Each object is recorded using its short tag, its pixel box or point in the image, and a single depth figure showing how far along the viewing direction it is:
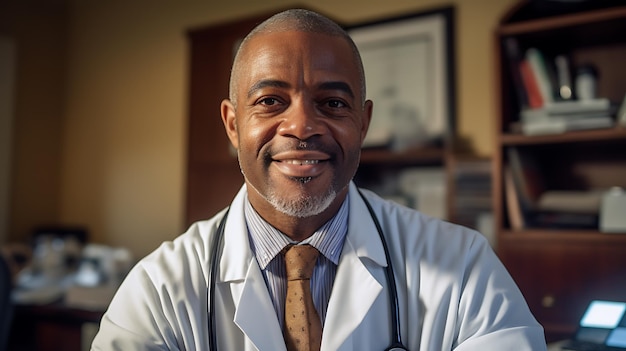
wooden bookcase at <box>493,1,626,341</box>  1.62
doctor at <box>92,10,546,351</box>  0.95
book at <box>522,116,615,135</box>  1.64
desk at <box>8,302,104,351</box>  1.95
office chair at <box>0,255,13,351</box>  1.66
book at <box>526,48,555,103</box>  1.81
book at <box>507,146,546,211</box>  1.77
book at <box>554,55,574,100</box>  1.82
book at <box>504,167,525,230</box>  1.75
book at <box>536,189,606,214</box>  1.67
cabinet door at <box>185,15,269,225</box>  2.66
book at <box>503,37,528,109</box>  1.81
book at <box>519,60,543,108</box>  1.82
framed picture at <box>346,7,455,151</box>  2.39
